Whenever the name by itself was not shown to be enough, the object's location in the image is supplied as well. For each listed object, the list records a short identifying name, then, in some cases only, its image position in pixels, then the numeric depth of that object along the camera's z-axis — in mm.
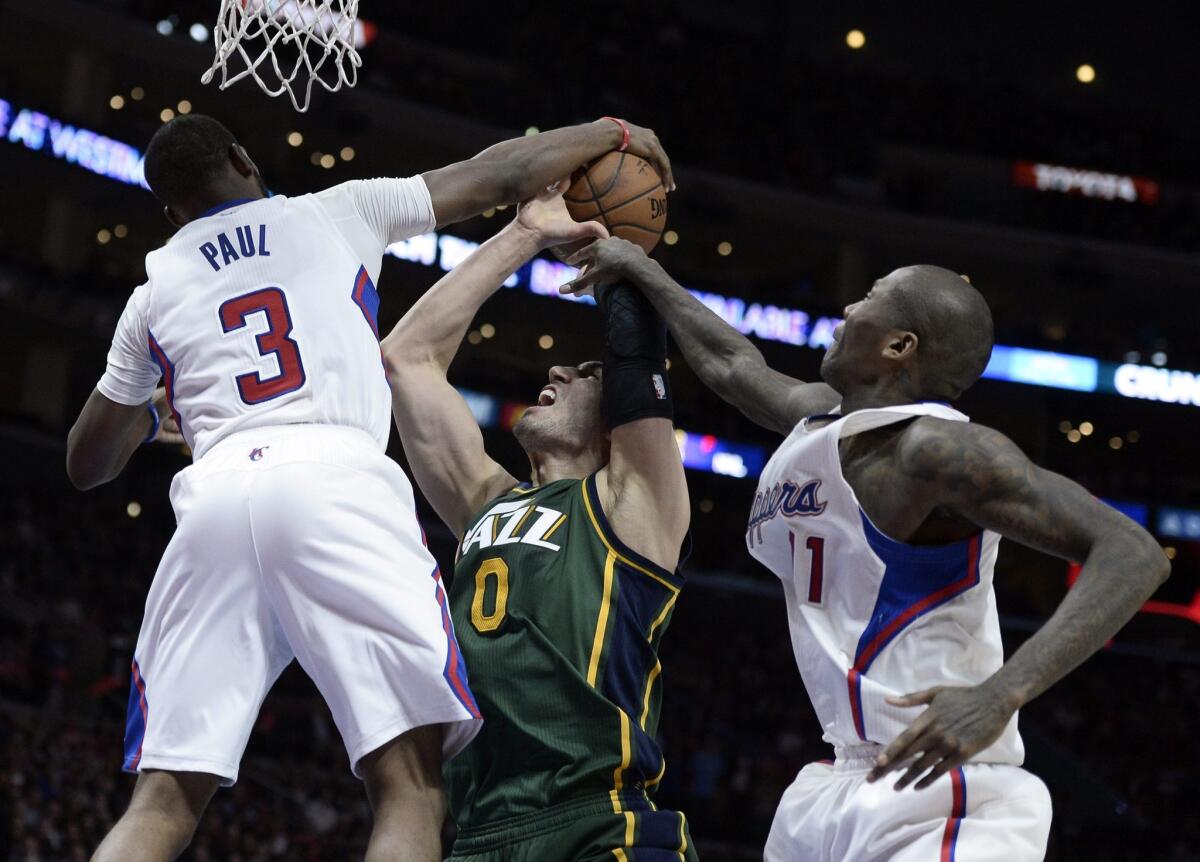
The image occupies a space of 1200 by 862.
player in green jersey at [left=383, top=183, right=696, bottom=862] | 4031
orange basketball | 4785
